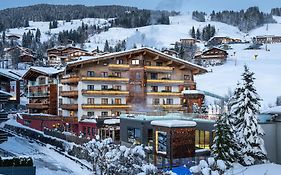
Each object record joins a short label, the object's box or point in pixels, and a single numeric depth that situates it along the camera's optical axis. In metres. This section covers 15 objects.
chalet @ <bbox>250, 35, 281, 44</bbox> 154.62
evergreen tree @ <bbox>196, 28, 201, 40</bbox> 187.00
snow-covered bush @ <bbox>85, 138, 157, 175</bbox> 21.83
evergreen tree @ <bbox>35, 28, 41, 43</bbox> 187.71
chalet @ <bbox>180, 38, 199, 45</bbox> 167.75
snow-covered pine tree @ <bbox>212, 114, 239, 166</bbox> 24.34
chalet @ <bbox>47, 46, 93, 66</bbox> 129.38
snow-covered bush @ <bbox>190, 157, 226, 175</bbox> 14.84
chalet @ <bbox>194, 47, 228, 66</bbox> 114.12
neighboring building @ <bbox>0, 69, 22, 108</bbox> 79.19
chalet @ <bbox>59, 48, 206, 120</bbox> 52.53
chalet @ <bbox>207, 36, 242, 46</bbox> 161.94
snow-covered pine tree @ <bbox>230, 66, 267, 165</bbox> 25.62
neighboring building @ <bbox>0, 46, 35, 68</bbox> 129.25
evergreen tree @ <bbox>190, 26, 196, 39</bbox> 183.48
